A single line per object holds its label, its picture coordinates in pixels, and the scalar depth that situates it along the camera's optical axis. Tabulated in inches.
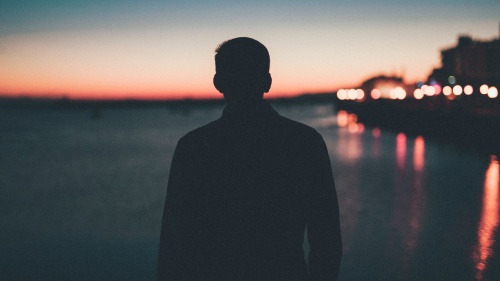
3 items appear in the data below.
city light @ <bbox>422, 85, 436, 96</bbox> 2201.0
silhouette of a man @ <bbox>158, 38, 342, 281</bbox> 67.3
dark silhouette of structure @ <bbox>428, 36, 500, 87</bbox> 2193.7
